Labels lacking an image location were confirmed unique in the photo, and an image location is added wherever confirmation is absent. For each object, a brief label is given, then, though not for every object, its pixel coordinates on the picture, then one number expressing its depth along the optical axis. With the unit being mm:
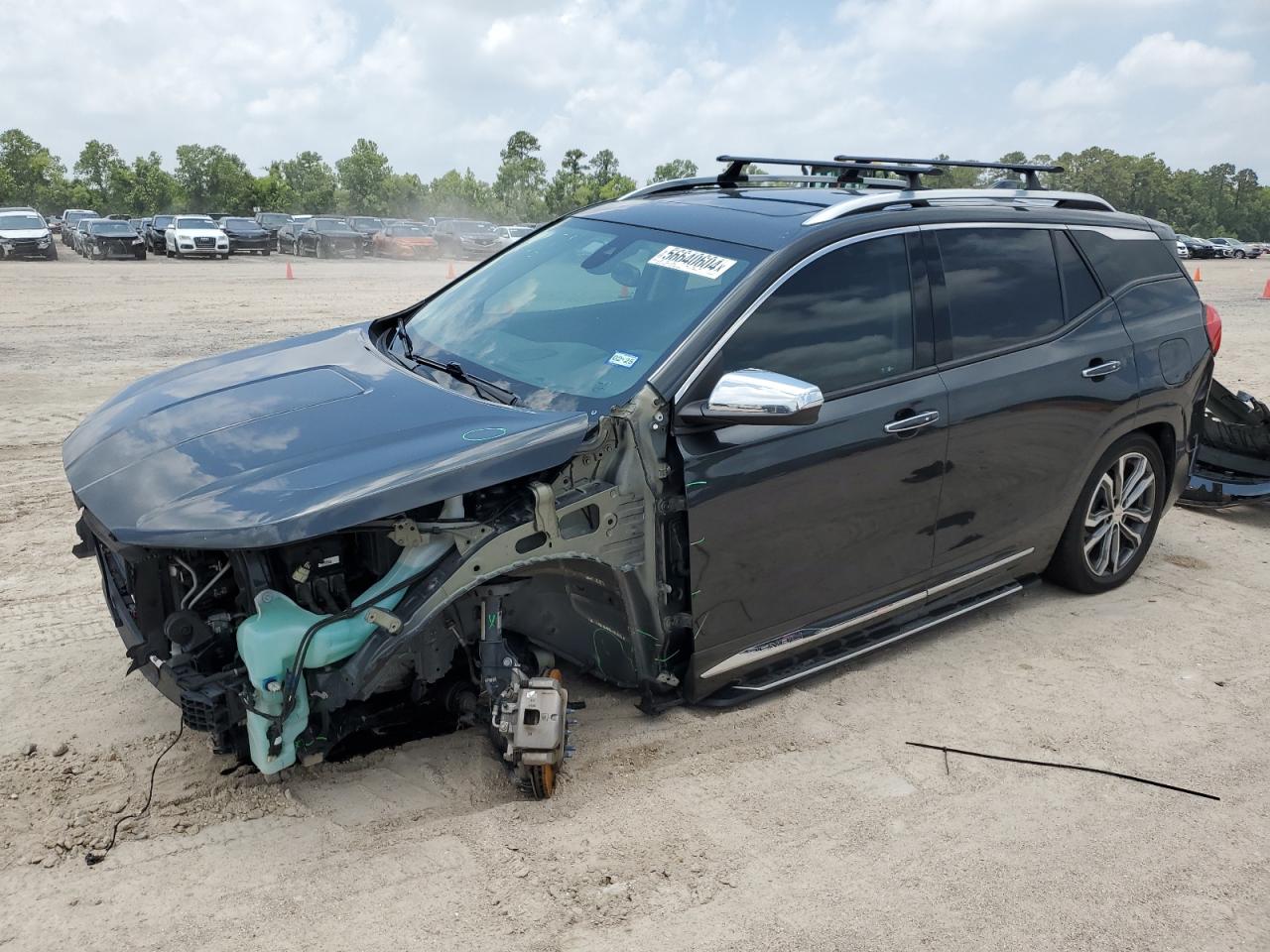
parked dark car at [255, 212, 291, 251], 39719
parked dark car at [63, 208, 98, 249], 37812
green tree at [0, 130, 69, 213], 79938
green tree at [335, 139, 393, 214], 88812
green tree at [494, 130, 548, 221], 87125
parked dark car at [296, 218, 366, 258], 37906
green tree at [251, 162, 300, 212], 83125
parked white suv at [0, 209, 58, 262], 29773
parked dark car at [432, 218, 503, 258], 40438
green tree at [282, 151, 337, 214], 86750
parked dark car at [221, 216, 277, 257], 36750
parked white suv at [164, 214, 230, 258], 33250
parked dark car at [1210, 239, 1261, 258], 56250
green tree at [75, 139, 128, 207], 82750
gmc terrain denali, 3201
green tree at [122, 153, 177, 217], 80562
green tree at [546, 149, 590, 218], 83938
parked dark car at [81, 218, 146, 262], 32000
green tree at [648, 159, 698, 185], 77875
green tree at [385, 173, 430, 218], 89188
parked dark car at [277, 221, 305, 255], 38719
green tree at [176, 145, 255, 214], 83125
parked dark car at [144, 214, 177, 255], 34719
